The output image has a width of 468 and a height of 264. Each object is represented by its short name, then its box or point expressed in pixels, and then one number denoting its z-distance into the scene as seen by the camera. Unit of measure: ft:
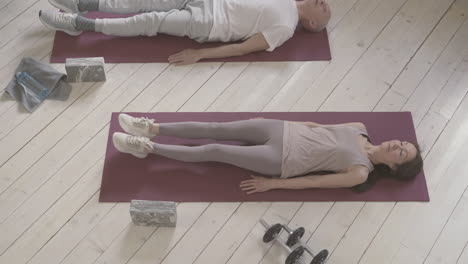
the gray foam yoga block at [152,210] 8.16
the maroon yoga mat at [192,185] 8.80
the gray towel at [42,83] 9.66
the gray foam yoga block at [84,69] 9.64
